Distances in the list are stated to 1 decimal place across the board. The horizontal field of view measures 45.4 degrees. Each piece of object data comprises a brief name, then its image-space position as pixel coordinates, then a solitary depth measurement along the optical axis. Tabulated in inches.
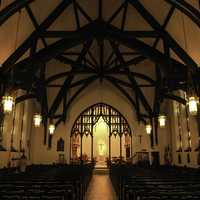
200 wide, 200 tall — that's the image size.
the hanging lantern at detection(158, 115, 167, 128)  560.9
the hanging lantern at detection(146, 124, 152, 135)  789.8
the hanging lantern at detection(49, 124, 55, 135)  808.7
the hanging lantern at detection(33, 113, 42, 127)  543.2
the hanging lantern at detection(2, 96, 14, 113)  338.6
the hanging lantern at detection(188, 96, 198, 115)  349.4
